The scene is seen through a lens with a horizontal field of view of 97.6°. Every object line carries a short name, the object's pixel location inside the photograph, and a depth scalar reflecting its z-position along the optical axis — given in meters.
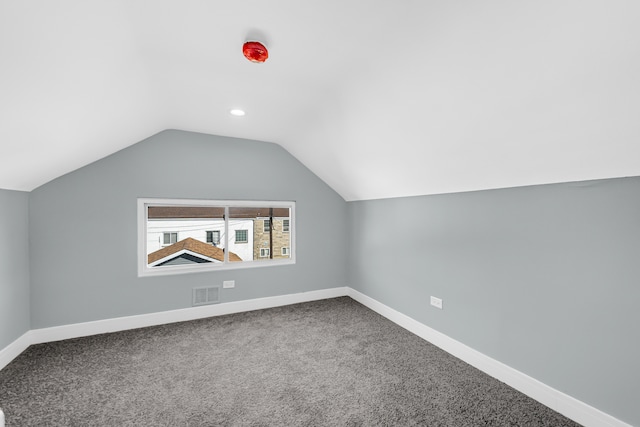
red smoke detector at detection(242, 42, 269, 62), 1.62
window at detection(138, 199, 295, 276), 3.47
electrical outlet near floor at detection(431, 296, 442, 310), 2.84
